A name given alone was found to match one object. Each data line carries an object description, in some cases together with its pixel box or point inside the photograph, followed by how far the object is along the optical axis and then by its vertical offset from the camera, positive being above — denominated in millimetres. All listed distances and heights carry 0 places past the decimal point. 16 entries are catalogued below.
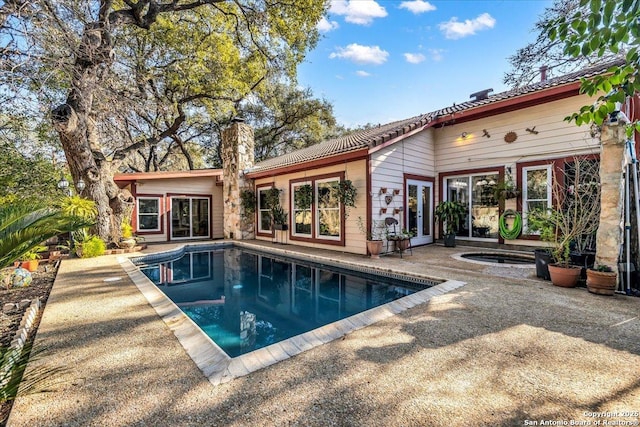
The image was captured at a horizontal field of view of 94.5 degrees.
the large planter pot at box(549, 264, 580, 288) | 4578 -1045
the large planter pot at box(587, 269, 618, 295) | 4145 -1039
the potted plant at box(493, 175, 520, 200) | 7910 +539
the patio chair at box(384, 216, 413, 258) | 7608 -621
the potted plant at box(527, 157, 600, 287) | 4617 -428
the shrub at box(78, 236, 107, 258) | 8117 -845
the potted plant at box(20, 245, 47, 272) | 6516 -994
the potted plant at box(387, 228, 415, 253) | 7598 -727
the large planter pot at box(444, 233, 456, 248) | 8852 -879
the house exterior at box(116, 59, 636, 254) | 7354 +1265
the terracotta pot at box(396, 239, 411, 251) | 7569 -830
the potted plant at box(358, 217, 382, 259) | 7508 -650
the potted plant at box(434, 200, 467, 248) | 8688 -150
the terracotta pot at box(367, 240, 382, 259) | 7500 -893
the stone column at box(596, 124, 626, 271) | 4250 +198
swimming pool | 2445 -1238
